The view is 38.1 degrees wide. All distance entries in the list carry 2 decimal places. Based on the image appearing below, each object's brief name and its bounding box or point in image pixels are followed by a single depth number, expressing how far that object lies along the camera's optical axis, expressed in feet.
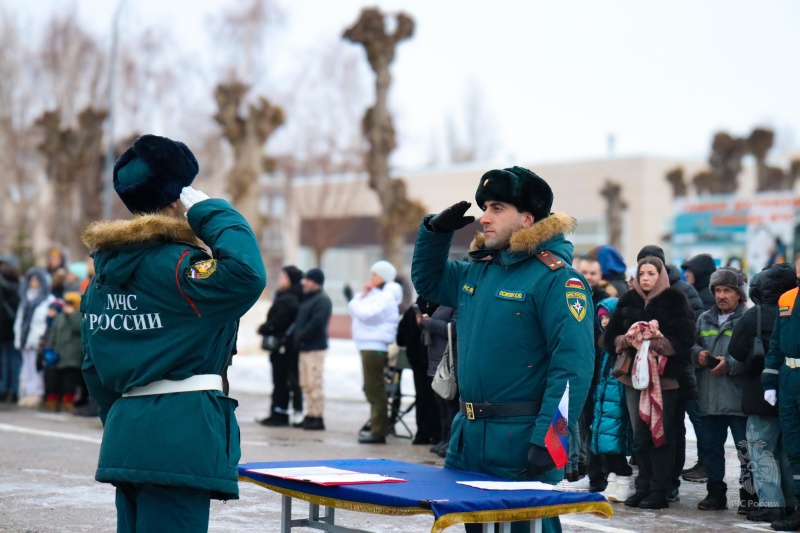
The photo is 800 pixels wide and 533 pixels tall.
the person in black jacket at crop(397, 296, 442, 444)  42.88
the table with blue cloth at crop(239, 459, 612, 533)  14.75
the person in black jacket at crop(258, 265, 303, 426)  48.11
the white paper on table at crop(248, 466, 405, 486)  16.46
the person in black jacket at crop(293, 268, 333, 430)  46.68
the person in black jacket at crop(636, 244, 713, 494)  30.73
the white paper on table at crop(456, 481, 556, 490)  15.84
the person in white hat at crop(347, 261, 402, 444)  44.29
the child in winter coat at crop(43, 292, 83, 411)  52.26
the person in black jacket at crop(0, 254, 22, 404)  55.83
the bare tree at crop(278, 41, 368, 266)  142.10
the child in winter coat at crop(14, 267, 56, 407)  54.03
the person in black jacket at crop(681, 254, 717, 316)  37.42
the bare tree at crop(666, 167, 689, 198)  135.33
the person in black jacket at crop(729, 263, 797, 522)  28.43
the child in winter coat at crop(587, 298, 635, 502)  30.91
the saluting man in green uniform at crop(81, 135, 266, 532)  13.94
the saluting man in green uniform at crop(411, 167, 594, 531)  16.70
